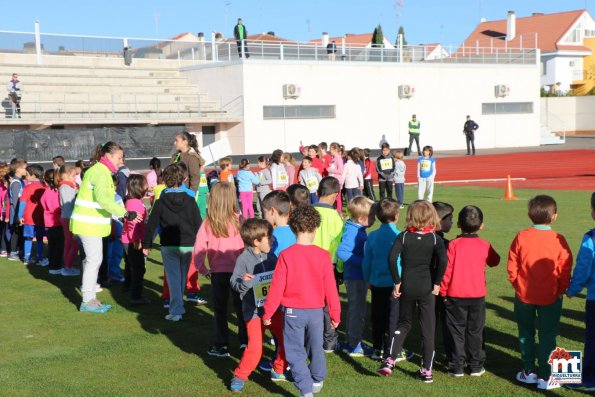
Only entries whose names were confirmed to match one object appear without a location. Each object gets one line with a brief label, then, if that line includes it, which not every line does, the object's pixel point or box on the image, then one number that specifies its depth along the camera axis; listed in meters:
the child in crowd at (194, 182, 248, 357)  7.49
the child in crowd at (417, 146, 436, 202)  19.05
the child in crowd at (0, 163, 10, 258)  13.83
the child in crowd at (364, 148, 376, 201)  19.70
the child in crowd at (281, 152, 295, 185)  17.12
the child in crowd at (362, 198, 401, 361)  7.11
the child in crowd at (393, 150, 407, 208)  19.11
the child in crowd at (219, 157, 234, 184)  15.66
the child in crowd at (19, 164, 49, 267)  12.86
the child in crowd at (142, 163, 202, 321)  8.88
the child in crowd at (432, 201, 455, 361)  7.06
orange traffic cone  20.53
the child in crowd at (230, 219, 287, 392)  6.58
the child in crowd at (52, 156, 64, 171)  13.65
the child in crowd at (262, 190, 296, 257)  7.02
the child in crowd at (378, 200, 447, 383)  6.65
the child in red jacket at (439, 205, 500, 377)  6.79
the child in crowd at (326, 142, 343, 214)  17.90
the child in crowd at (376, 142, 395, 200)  19.39
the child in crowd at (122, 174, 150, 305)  10.01
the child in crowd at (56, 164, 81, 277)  11.58
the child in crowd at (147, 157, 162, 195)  12.91
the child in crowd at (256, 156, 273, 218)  16.67
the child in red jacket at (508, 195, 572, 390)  6.47
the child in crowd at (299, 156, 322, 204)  15.60
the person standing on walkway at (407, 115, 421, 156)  39.56
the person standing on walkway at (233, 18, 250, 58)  41.72
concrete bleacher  36.22
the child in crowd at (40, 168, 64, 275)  12.12
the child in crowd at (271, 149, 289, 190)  16.50
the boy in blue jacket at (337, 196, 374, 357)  7.42
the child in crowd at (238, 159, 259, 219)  16.55
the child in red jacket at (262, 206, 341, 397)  6.13
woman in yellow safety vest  9.43
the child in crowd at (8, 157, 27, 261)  13.30
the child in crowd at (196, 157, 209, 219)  13.21
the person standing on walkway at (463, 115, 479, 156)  40.00
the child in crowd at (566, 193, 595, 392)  6.29
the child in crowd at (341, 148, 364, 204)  17.81
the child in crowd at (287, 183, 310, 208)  8.09
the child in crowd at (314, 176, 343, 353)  7.72
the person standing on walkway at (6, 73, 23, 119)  34.25
